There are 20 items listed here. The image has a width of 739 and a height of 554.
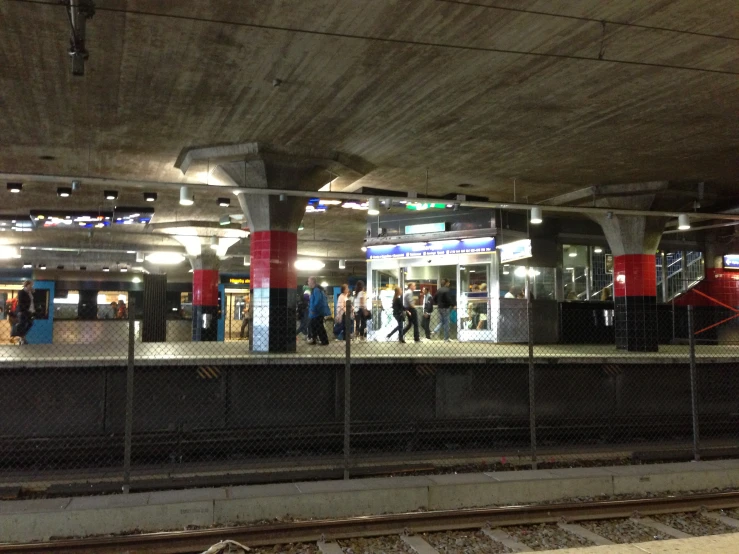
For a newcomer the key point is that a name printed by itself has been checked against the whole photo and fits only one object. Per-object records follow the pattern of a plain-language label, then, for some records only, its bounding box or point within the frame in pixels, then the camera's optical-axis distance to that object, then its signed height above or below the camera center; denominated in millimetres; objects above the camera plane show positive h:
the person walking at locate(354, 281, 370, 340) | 16656 +330
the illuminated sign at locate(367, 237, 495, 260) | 18266 +2016
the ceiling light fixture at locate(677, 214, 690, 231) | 14591 +2203
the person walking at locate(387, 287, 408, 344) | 15987 +136
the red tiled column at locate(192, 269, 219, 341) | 25911 +862
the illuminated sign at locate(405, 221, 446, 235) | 18781 +2632
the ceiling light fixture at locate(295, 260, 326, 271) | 31883 +2659
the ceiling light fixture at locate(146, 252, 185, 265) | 28581 +2684
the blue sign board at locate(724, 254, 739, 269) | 22672 +1967
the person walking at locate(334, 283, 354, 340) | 16995 +26
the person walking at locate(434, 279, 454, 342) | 16609 +413
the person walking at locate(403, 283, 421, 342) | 15953 +161
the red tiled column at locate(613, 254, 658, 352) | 16500 +518
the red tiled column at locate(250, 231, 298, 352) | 13719 +605
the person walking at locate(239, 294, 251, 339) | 23141 -2
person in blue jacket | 15712 +159
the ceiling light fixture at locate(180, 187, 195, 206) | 11875 +2285
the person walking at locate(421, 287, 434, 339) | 18016 +158
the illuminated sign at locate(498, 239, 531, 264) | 16438 +1755
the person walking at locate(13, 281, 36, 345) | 14292 +79
